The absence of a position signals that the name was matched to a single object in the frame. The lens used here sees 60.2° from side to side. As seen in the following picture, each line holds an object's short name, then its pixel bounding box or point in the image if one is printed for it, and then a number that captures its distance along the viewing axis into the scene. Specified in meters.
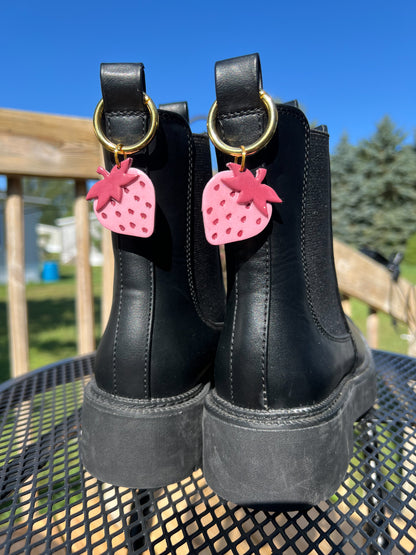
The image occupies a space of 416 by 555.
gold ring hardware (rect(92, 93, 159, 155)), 0.17
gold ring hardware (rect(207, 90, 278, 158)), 0.16
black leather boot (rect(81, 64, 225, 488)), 0.19
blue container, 9.97
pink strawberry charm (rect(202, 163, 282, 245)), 0.17
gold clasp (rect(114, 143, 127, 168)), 0.17
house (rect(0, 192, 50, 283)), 9.18
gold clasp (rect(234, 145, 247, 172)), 0.16
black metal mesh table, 0.16
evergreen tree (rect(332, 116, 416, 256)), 10.17
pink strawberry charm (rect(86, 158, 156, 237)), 0.18
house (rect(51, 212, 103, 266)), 16.12
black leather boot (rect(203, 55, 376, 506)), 0.17
